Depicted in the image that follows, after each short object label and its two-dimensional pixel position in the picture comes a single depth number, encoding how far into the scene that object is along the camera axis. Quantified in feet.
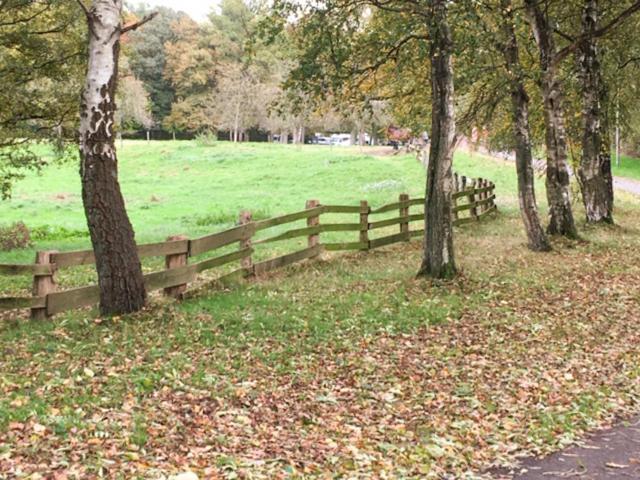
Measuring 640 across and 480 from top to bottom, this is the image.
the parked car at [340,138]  274.73
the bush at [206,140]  181.16
